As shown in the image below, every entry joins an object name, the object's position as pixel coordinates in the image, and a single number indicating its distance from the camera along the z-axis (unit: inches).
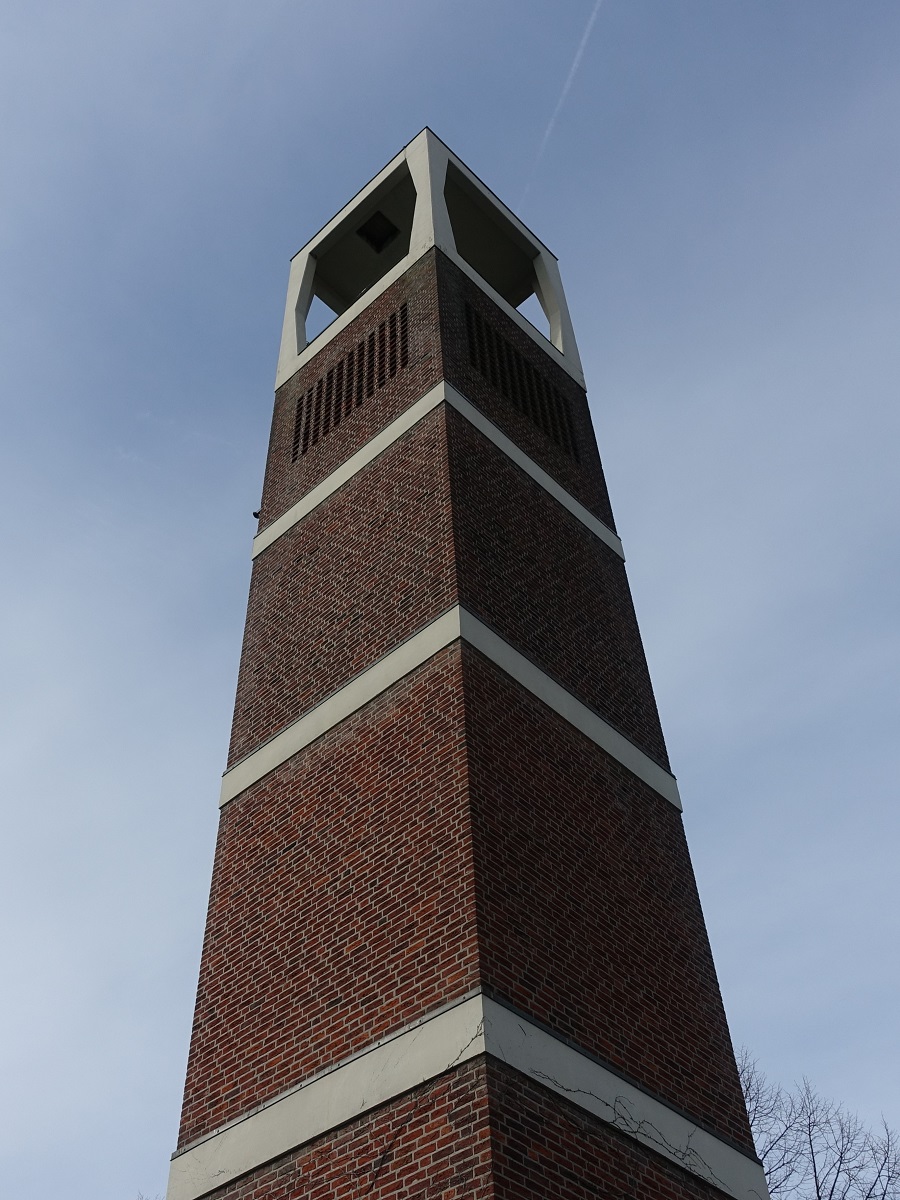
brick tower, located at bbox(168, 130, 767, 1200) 298.7
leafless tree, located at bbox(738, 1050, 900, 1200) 705.0
